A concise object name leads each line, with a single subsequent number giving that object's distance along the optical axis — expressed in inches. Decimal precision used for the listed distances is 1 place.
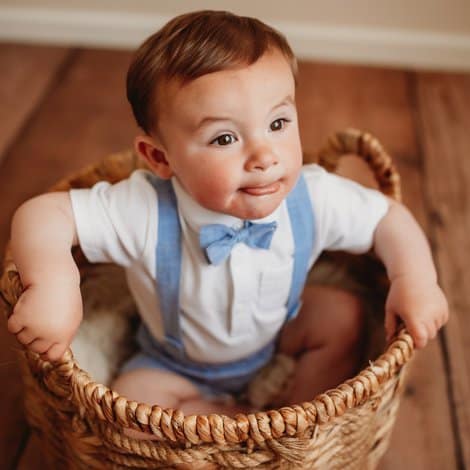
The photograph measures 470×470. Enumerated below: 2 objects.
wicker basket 25.0
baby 27.9
